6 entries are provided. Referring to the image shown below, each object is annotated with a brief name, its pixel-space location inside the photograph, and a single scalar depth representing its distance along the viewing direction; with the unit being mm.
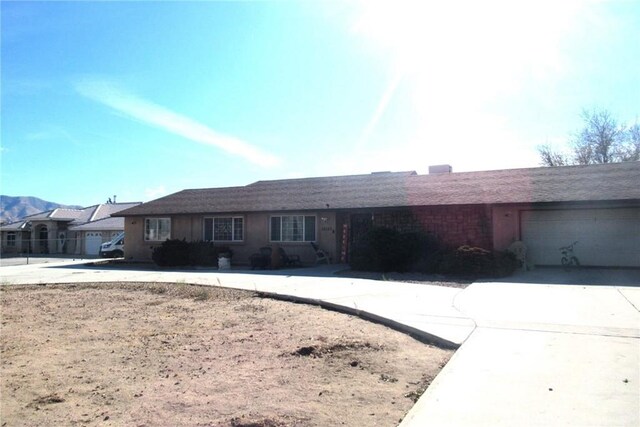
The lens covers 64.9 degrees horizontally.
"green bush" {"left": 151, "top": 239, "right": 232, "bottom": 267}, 24391
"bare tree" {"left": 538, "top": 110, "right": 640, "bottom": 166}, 37688
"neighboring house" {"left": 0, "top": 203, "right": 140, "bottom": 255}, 47250
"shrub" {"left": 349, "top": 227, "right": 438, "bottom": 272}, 19344
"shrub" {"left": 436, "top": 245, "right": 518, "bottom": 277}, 17203
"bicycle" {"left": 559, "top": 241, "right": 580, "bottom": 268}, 19103
